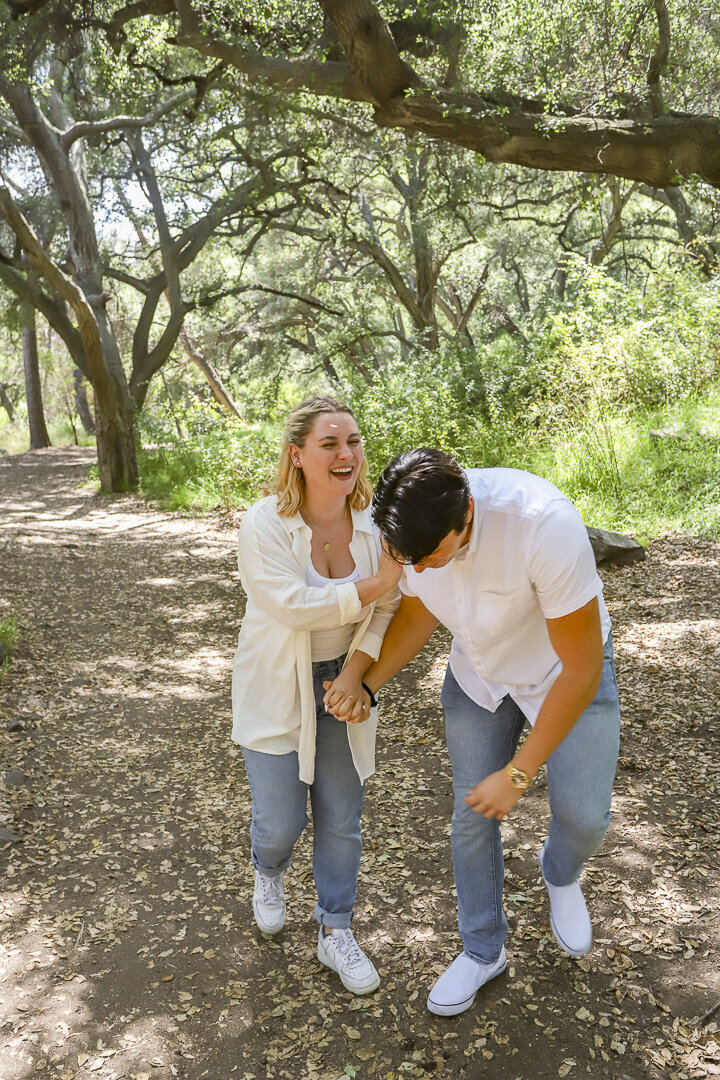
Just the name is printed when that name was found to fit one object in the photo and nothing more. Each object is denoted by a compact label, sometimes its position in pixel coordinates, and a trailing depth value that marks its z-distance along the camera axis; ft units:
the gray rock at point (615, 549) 21.27
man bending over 6.34
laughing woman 7.68
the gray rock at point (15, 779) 13.47
